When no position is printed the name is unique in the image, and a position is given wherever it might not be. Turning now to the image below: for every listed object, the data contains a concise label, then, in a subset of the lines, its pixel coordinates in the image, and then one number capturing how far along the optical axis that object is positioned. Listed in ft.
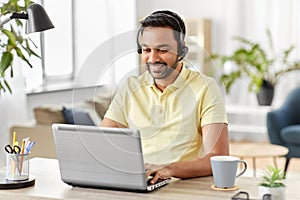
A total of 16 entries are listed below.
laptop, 7.65
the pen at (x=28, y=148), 8.43
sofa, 18.64
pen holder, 8.38
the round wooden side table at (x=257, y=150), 18.85
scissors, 8.43
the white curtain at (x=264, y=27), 28.03
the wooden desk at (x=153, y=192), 7.62
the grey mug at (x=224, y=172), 7.92
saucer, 7.91
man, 8.49
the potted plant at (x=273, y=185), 7.11
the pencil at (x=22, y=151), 8.41
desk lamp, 8.57
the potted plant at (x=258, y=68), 24.54
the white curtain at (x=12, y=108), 20.06
